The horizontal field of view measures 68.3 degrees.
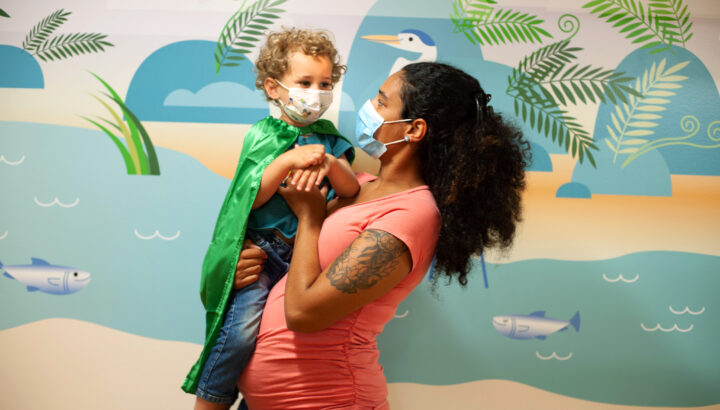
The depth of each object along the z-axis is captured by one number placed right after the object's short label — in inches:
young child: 65.7
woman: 59.5
